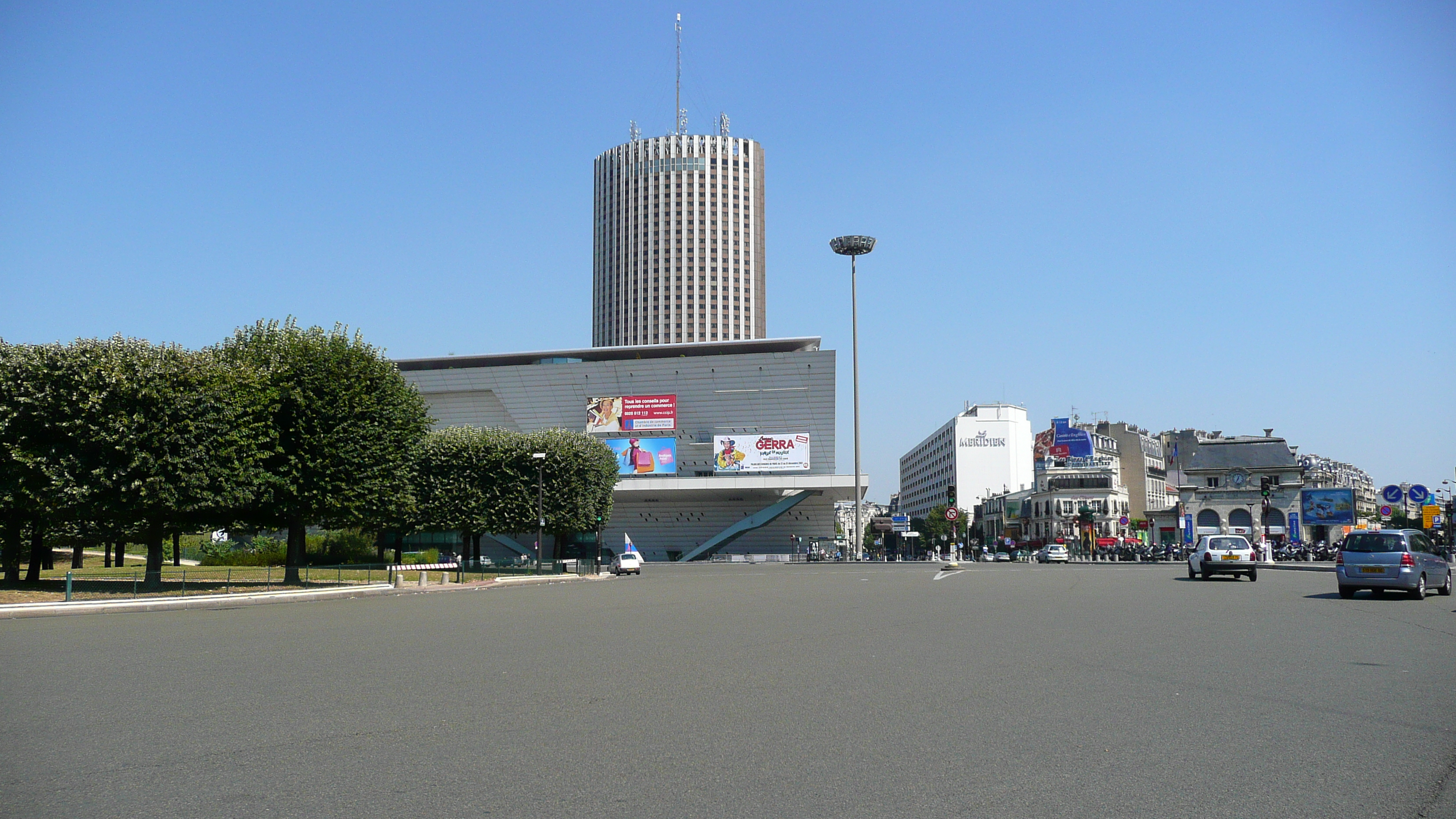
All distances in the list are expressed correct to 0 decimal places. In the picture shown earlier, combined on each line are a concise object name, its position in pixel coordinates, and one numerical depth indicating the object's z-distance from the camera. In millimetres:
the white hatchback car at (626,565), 51062
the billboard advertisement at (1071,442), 121938
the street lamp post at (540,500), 47844
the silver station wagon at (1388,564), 21609
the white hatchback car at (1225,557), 31734
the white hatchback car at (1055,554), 70875
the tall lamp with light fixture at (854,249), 79562
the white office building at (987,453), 152750
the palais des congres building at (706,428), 94438
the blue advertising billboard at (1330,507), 84062
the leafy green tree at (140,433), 28703
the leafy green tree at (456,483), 57531
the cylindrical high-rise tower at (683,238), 159625
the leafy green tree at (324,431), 35094
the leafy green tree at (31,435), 28672
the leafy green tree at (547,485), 57594
